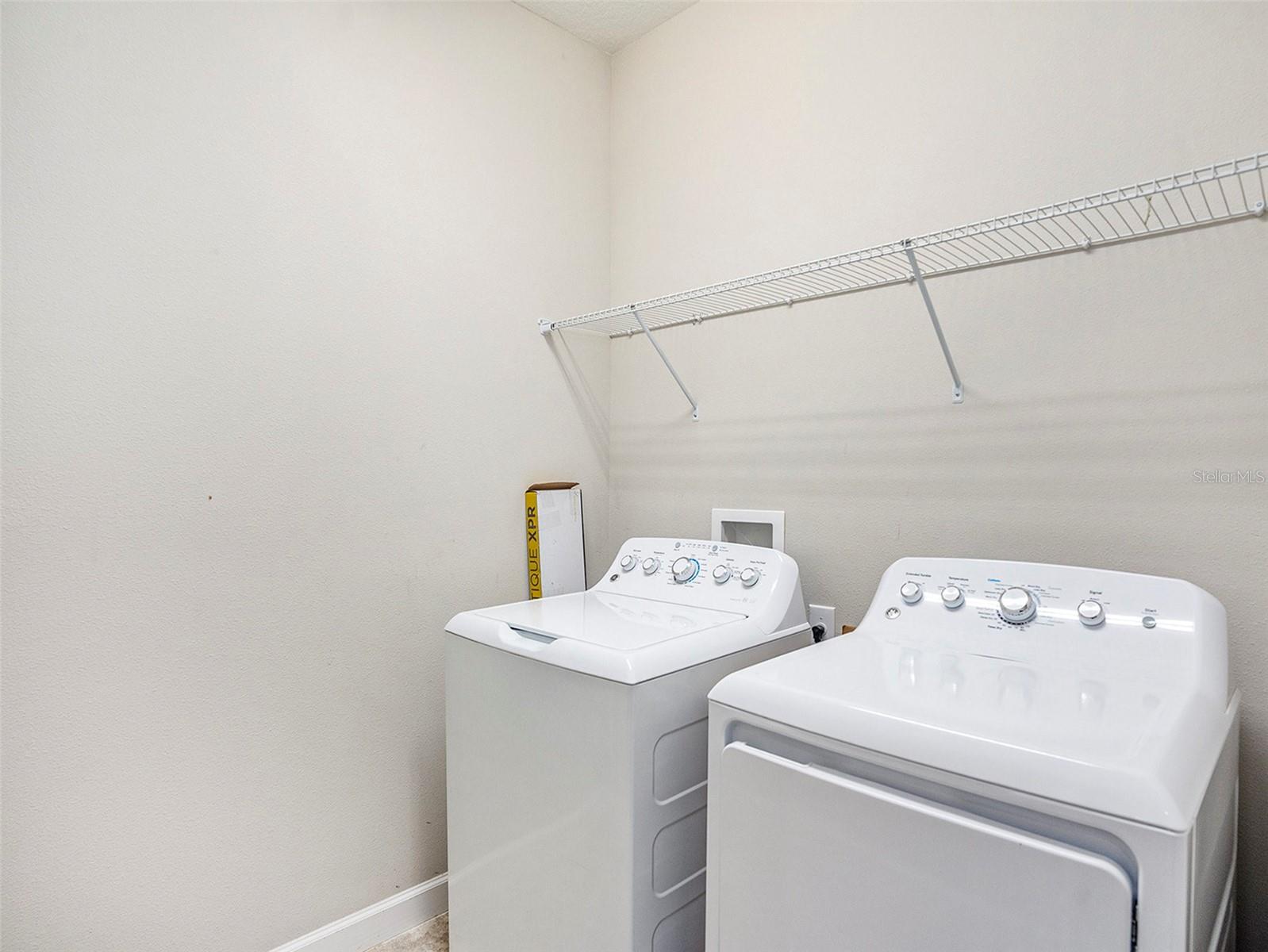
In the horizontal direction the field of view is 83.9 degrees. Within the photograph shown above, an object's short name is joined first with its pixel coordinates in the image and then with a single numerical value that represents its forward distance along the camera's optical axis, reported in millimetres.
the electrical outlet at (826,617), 1763
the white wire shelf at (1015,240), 1185
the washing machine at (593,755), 1211
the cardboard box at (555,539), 2088
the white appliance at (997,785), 735
